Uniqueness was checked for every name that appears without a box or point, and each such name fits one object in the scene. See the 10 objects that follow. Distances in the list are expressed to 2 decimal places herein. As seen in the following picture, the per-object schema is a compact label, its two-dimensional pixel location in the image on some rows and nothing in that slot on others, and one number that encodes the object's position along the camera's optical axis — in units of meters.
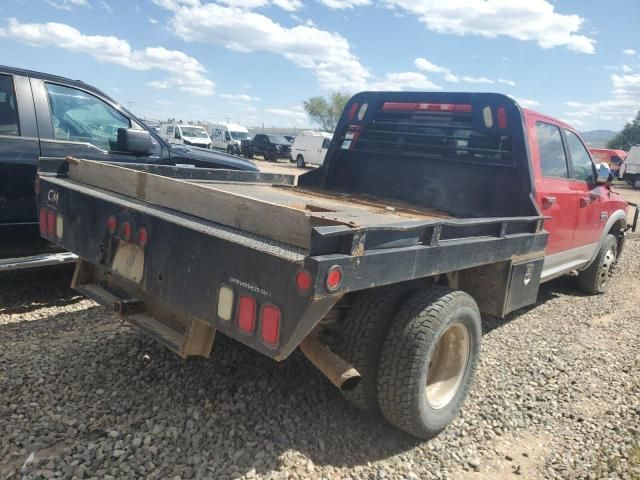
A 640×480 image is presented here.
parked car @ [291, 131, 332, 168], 32.66
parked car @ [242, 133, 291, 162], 35.78
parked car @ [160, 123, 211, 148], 31.42
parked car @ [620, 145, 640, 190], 32.25
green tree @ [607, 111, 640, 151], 62.16
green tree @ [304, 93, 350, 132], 94.81
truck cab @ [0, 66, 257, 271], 4.34
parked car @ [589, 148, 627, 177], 34.53
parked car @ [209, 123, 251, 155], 37.50
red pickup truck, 2.26
